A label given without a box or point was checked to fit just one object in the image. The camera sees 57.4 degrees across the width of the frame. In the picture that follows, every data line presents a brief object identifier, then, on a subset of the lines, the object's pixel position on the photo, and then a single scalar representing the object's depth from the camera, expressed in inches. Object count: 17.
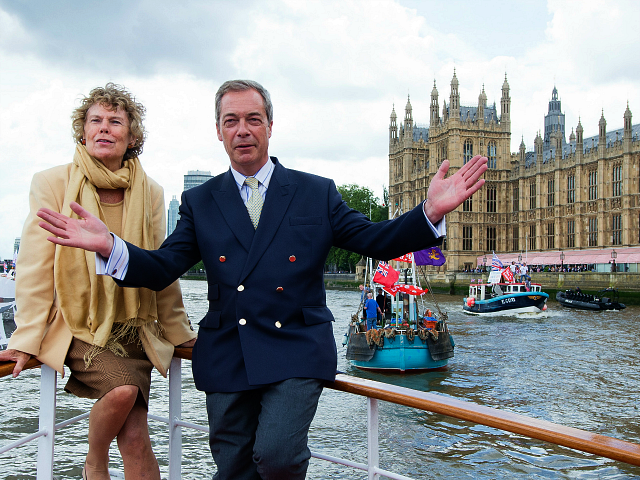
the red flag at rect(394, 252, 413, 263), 563.5
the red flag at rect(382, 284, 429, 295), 541.0
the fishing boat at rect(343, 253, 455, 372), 548.4
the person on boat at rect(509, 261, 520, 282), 1322.8
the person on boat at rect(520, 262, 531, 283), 1317.7
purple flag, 555.2
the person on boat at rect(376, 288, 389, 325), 660.7
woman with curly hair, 84.7
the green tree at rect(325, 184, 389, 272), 2682.1
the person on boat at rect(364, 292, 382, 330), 590.2
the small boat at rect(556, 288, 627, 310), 1152.8
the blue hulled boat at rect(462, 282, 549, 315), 1122.7
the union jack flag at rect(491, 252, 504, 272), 1130.5
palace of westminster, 1612.9
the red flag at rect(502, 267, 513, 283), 1202.0
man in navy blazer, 75.0
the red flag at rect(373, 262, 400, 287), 524.1
